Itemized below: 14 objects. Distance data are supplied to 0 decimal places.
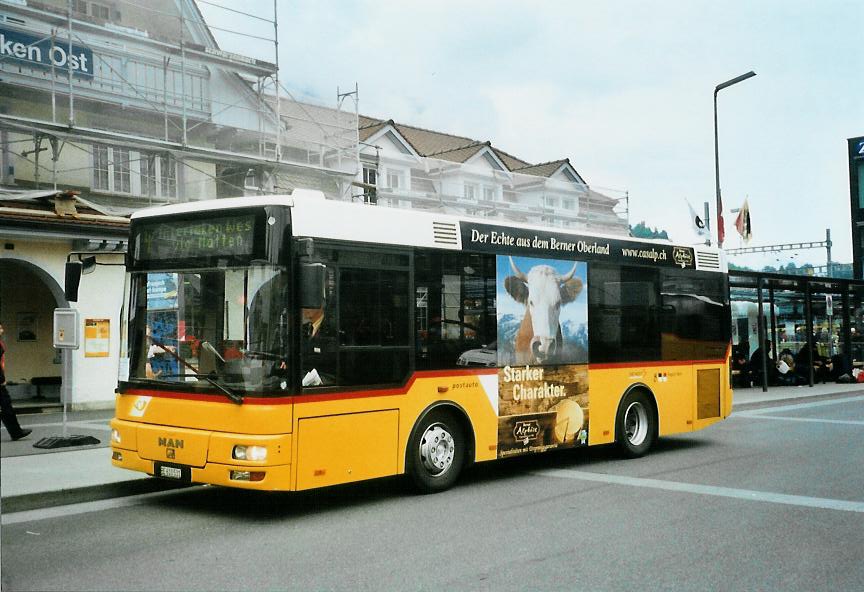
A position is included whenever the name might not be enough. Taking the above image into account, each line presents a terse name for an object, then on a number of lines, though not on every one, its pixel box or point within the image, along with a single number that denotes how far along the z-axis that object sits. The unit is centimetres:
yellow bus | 784
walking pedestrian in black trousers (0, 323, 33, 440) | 1178
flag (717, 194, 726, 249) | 2369
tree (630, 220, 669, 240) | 4523
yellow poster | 1869
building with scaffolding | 1816
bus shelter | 2534
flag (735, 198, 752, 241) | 2987
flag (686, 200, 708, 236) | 2636
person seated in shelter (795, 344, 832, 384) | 2806
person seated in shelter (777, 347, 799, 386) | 2752
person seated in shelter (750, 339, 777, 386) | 2672
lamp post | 2390
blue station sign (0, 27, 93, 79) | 1958
